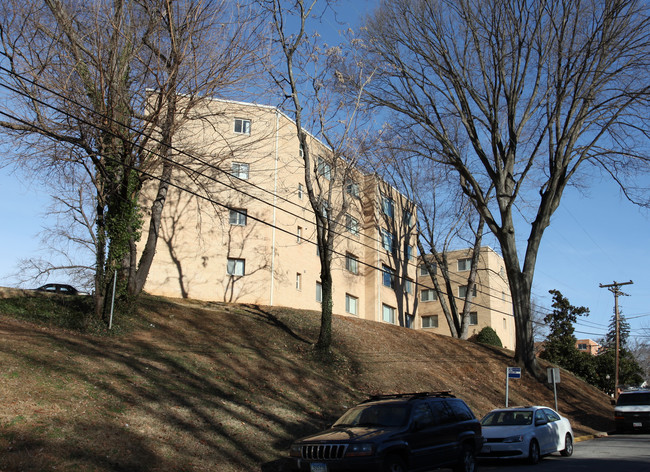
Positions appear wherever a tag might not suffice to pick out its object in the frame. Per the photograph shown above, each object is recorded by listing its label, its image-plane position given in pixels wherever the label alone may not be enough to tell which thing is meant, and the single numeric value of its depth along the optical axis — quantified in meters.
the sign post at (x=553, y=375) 21.98
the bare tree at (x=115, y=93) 15.37
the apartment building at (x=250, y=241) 27.72
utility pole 44.34
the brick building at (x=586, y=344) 143.12
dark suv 8.66
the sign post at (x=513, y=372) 18.38
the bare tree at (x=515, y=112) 24.19
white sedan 12.85
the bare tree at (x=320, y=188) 19.52
